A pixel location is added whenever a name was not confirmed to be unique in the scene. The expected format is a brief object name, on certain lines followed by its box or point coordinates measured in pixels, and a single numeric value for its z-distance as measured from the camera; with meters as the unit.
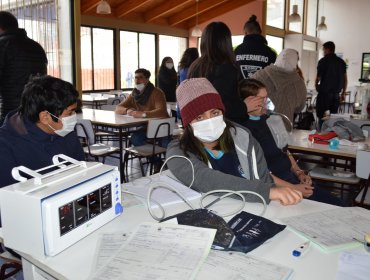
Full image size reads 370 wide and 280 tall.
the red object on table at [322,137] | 3.08
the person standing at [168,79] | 5.51
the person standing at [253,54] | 3.42
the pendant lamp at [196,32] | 9.52
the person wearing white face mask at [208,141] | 1.71
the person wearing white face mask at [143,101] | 4.54
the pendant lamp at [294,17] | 10.20
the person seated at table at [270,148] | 2.28
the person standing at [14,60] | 3.00
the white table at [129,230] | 1.00
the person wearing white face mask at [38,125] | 1.58
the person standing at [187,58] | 4.50
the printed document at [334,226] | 1.14
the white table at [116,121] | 3.92
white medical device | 1.04
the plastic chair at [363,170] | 2.55
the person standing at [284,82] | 3.23
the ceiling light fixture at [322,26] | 11.67
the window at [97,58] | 9.05
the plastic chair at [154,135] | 3.97
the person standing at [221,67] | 2.30
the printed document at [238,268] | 0.95
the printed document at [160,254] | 0.95
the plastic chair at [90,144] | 3.71
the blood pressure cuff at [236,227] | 1.09
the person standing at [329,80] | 6.20
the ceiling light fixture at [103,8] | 6.62
